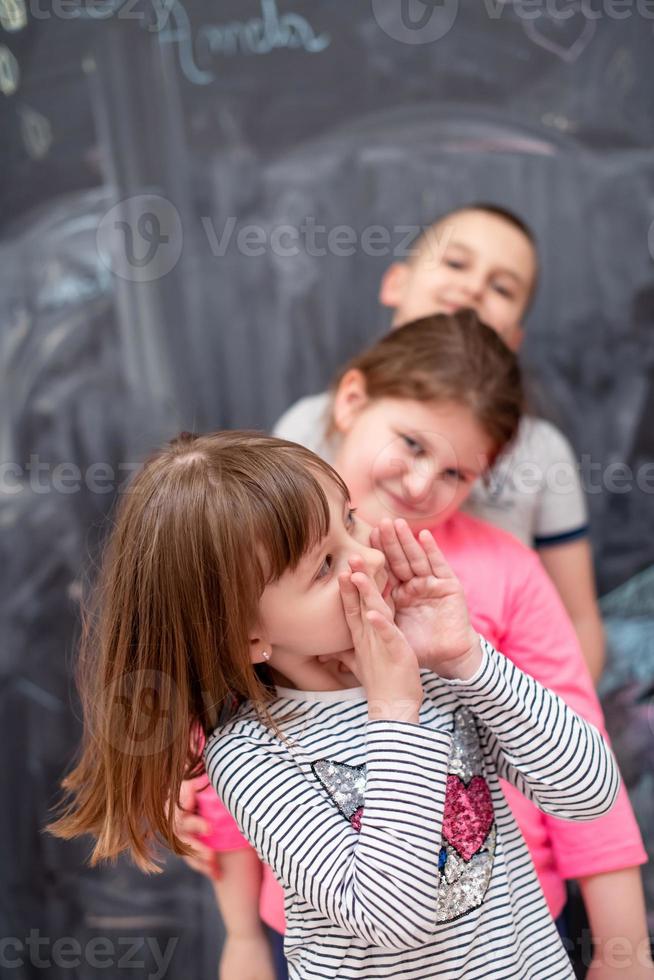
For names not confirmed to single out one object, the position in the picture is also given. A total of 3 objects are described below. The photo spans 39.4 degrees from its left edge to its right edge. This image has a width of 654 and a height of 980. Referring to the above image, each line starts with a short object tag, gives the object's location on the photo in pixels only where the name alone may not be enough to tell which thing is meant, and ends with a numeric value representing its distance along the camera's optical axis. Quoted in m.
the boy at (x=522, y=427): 1.33
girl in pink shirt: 1.04
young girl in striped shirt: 0.76
